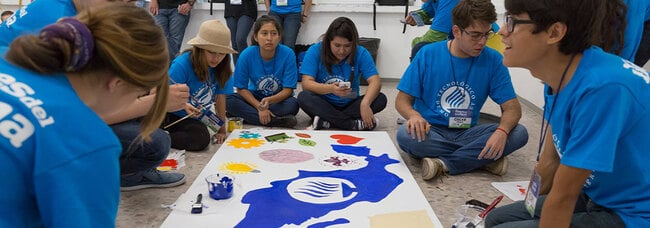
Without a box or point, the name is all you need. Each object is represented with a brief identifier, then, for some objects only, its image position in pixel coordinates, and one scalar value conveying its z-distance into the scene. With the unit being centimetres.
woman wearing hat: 229
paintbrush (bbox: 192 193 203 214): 160
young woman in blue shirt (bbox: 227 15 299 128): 290
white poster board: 158
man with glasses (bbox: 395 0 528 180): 210
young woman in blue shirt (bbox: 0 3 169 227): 68
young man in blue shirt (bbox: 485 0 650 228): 97
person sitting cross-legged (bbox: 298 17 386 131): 277
